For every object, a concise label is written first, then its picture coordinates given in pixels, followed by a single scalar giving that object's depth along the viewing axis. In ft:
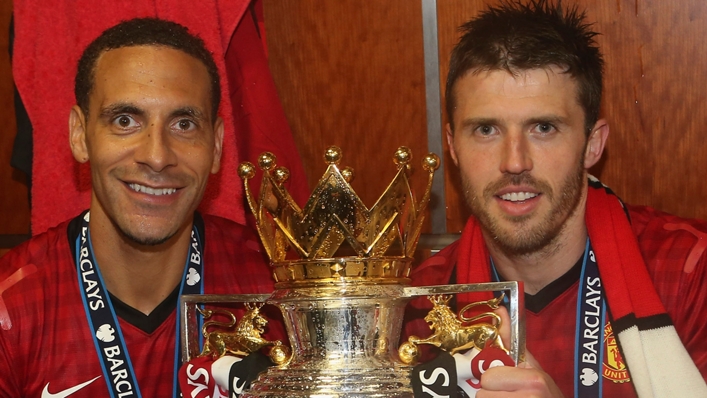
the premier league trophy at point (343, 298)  3.42
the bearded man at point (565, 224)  4.26
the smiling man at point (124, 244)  4.51
